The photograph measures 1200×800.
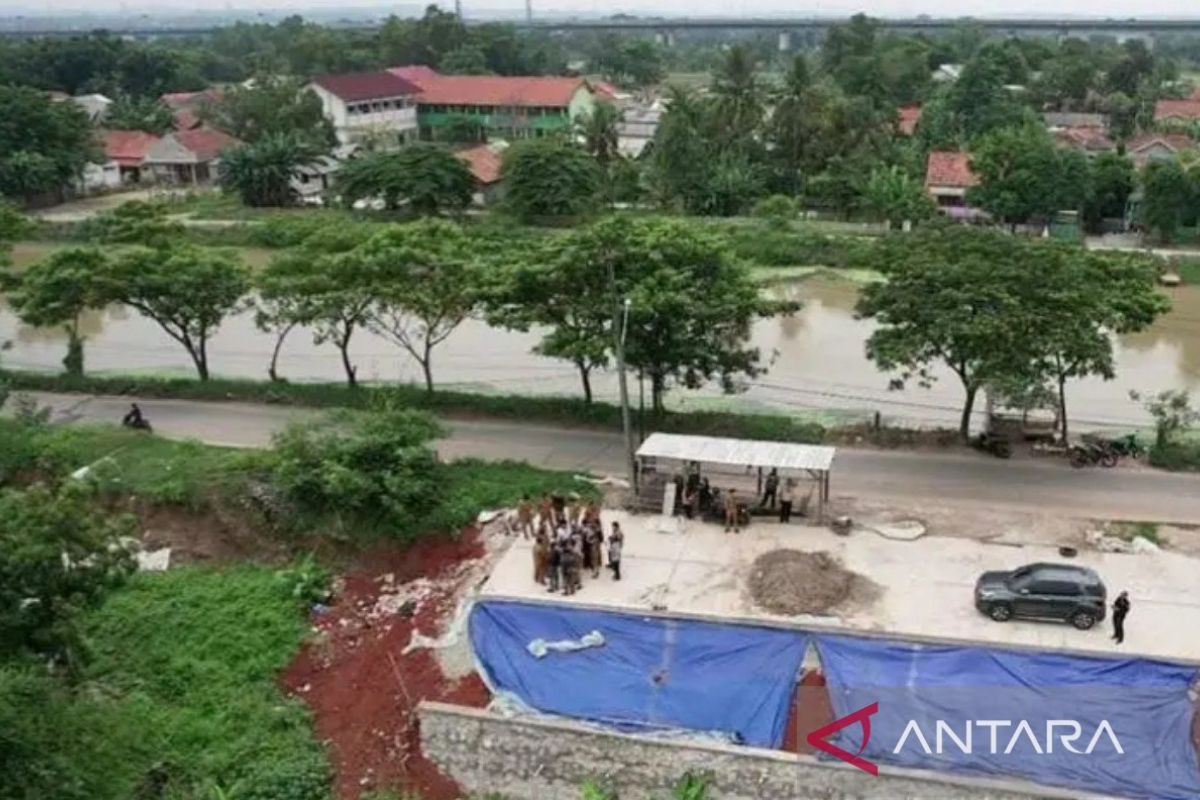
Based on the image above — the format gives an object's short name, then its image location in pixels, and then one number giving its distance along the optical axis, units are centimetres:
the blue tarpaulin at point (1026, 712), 1191
